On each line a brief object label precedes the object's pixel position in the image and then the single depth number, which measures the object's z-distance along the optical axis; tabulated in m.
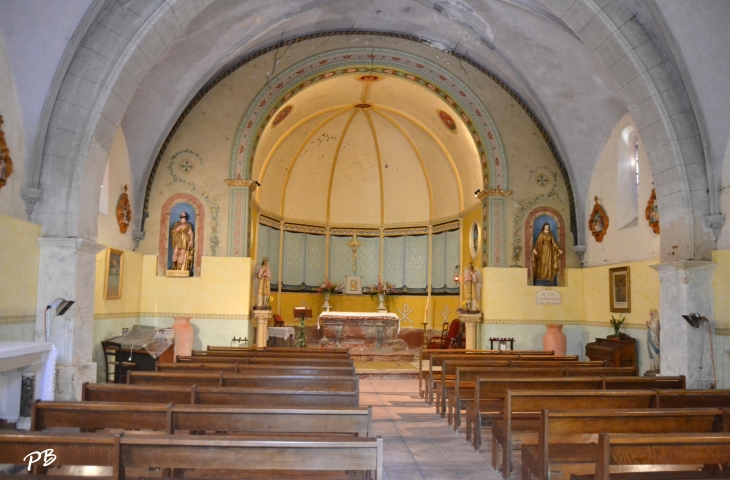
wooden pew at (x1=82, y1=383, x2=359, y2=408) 5.25
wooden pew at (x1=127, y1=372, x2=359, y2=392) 6.27
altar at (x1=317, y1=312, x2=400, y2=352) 16.17
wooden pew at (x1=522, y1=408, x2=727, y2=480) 4.59
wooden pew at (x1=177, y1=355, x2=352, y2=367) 8.24
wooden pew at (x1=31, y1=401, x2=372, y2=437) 4.21
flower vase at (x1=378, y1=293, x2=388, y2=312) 18.30
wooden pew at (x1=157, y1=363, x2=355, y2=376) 7.25
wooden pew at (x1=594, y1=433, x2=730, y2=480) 3.62
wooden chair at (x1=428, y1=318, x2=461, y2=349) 15.73
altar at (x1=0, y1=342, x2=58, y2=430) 6.21
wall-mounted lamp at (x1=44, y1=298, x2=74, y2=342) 7.60
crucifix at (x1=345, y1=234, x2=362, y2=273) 19.75
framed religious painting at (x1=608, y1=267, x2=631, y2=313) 12.69
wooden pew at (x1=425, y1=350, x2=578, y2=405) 9.73
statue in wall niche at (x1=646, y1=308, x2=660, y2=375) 11.07
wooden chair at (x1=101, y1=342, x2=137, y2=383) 10.63
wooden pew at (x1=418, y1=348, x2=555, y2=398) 10.78
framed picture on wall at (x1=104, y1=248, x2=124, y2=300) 11.95
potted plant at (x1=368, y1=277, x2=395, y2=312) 18.88
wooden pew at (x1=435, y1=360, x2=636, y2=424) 7.90
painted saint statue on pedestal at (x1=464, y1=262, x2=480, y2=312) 15.01
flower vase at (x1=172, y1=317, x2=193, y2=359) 13.44
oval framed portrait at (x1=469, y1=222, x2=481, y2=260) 16.19
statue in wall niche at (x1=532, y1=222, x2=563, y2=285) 14.85
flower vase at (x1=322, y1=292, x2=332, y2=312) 18.09
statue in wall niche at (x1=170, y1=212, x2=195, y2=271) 14.01
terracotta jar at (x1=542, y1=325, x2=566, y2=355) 14.25
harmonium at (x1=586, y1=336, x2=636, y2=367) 12.16
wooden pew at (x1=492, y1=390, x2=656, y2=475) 5.47
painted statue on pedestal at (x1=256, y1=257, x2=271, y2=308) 14.73
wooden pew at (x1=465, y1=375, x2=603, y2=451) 6.68
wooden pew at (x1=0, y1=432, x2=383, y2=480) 3.26
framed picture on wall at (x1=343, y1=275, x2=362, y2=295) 19.53
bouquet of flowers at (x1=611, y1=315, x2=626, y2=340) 12.73
